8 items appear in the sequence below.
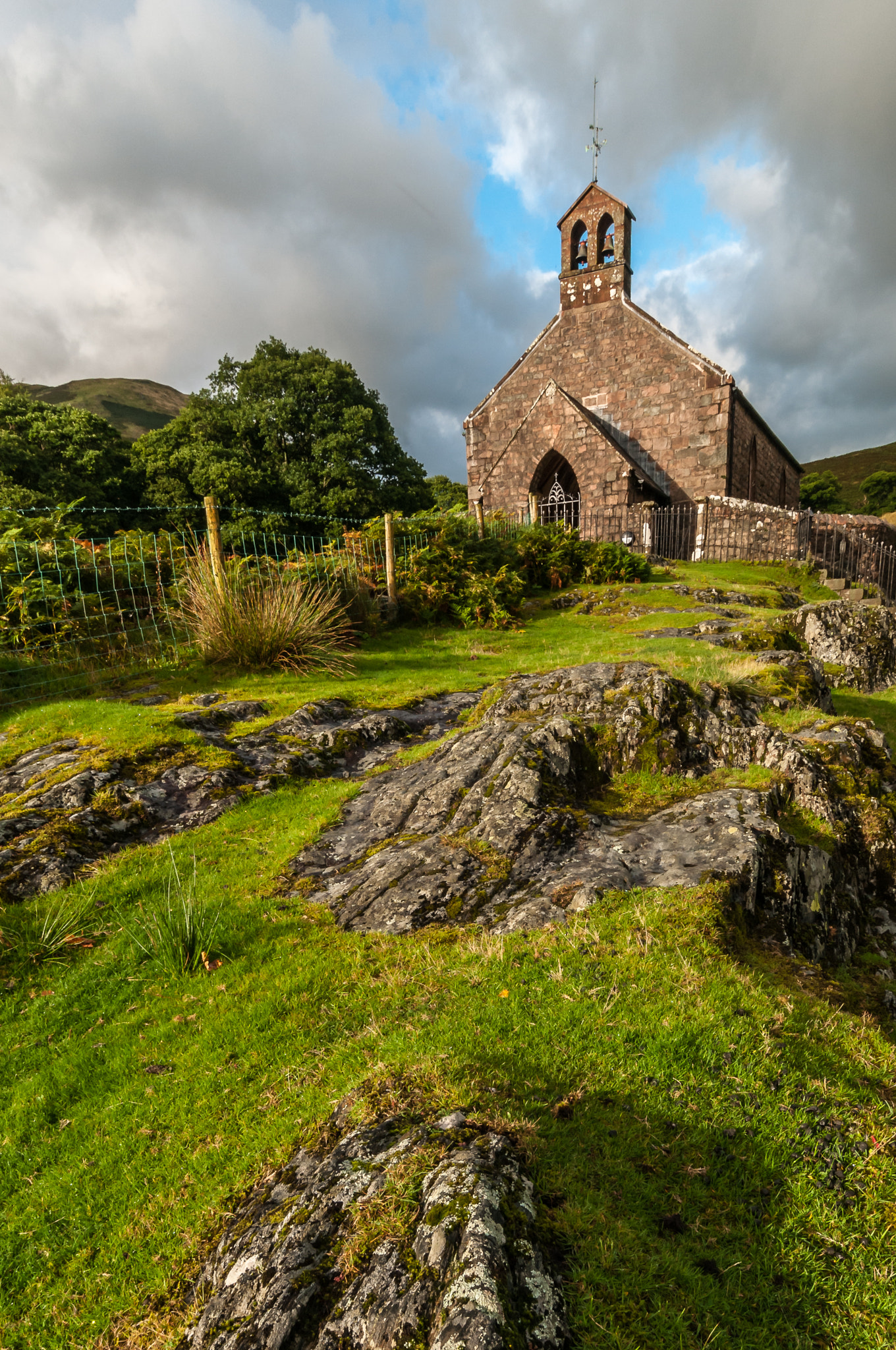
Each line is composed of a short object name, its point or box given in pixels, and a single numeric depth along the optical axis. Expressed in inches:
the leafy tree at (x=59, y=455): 1159.0
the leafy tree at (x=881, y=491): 3334.2
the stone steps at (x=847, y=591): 681.6
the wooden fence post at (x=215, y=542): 444.8
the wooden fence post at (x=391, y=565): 597.3
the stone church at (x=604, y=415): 1003.3
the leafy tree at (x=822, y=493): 2746.1
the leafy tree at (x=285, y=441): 1411.2
